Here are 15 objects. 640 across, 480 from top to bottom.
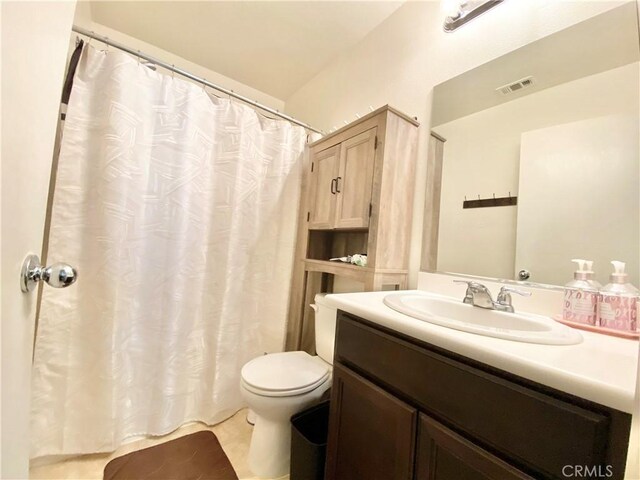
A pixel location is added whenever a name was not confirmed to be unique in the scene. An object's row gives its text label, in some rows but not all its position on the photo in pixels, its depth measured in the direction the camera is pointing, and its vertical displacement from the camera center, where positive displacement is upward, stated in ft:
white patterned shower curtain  3.71 -0.36
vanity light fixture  3.57 +3.51
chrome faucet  2.86 -0.43
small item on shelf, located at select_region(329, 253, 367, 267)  4.24 -0.16
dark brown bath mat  3.64 -3.34
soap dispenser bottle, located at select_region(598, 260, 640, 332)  2.35 -0.30
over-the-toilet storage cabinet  3.97 +0.95
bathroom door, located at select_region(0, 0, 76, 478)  1.18 +0.31
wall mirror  2.67 +1.28
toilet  3.54 -2.14
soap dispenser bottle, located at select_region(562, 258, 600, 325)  2.52 -0.29
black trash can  3.22 -2.59
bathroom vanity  1.37 -0.98
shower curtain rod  3.77 +2.81
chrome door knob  1.56 -0.31
